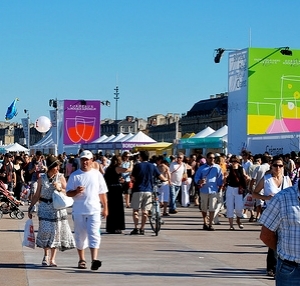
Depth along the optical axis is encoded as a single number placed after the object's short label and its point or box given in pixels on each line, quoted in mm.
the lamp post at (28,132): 59953
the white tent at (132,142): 45750
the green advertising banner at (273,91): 35312
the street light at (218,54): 37188
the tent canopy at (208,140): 36262
